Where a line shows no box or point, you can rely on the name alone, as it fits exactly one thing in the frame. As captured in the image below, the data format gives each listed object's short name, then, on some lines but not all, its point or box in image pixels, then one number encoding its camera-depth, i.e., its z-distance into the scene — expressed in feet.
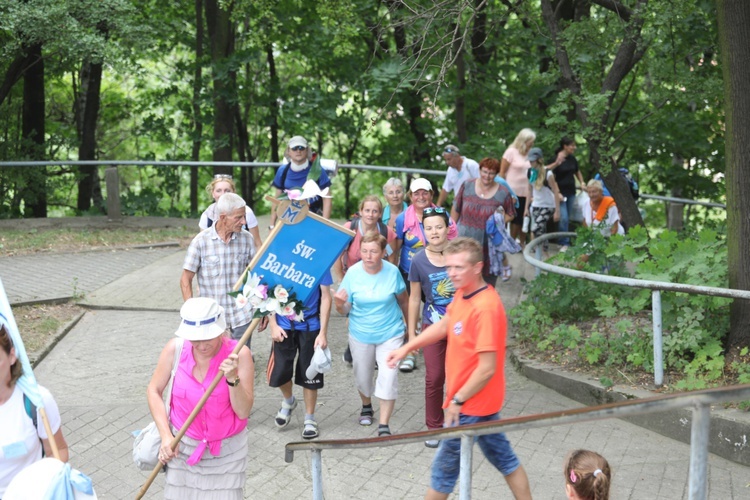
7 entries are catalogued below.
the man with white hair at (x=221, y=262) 22.53
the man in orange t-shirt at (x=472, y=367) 15.60
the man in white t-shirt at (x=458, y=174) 36.45
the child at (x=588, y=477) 12.55
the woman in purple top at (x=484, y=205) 28.96
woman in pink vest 14.83
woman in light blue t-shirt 22.38
